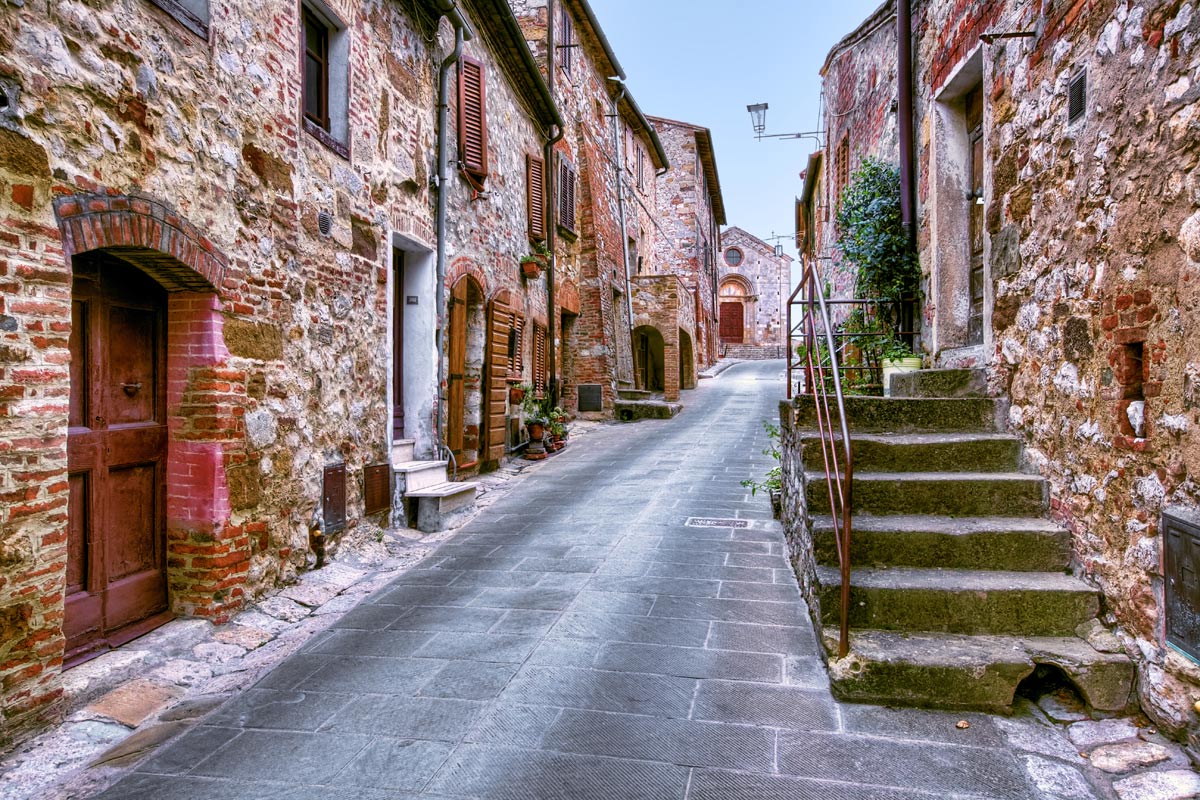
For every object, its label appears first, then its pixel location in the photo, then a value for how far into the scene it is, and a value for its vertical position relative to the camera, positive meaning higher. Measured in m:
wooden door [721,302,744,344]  39.09 +3.99
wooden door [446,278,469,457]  7.56 +0.30
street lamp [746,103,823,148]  18.39 +7.29
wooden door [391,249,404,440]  7.00 +0.52
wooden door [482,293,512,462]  8.48 +0.19
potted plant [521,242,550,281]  10.16 +1.91
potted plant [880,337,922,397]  5.77 +0.26
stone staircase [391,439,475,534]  6.31 -0.89
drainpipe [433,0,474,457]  7.08 +2.24
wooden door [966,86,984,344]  5.48 +1.40
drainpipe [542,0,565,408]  11.65 +3.07
